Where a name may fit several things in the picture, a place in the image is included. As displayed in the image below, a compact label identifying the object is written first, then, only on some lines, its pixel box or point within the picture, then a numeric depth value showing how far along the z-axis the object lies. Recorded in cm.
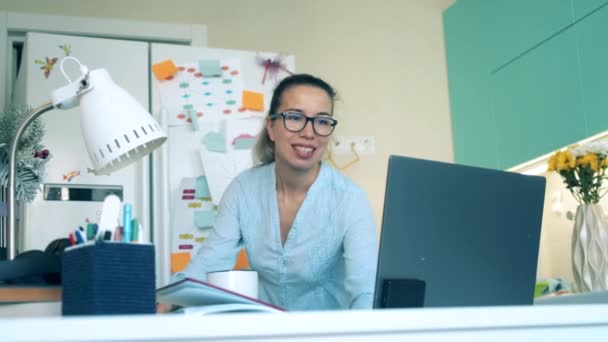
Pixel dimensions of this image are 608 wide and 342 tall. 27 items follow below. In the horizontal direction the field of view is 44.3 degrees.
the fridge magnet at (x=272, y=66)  325
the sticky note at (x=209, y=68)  316
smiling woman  194
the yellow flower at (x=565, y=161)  268
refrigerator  288
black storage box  83
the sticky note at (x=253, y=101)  317
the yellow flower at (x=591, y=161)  263
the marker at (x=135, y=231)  90
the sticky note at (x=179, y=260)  293
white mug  114
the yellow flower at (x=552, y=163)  272
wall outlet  357
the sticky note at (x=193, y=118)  307
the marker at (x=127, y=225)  89
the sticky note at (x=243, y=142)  310
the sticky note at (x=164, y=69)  310
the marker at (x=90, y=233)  93
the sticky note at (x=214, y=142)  307
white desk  69
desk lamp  118
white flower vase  254
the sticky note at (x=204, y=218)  299
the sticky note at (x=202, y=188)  302
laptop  117
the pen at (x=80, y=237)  91
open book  88
